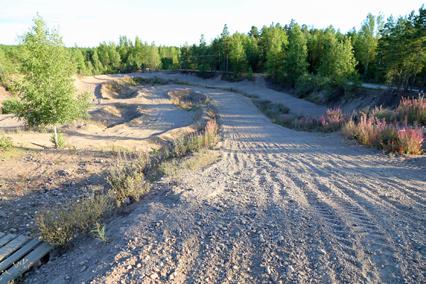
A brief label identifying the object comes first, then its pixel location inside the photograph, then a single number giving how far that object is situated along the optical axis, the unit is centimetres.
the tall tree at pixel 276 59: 4722
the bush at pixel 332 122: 1535
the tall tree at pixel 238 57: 5753
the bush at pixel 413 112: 1366
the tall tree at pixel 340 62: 3083
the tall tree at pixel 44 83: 1267
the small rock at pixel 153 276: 361
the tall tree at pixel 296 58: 4147
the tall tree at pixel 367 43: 3907
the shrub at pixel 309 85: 3594
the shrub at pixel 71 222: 489
